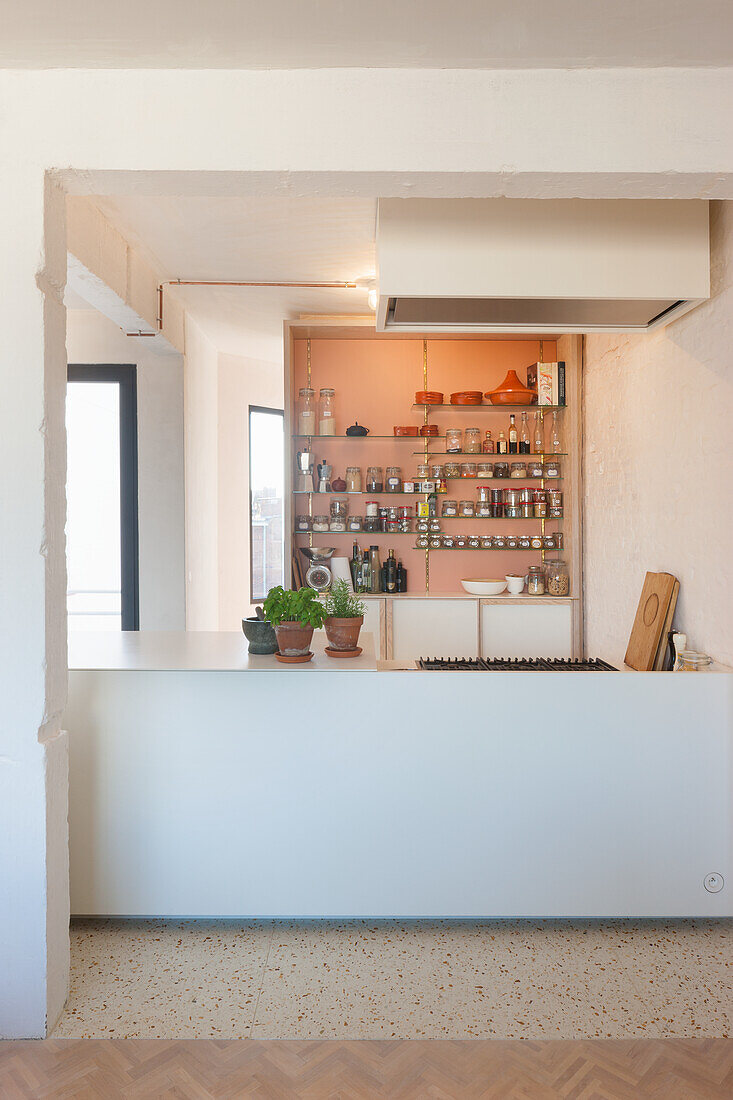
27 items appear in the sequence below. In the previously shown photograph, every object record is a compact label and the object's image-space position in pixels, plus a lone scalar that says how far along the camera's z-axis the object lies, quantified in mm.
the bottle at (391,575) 4656
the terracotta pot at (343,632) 2686
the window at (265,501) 6441
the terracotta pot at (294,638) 2549
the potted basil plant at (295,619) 2553
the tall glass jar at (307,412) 4723
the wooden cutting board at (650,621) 3000
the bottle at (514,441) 4676
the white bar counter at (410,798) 2486
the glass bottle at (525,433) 4676
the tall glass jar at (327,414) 4734
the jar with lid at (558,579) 4531
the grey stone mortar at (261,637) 2707
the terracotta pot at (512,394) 4551
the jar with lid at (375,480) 4695
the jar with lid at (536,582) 4578
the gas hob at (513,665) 2711
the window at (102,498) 4832
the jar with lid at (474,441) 4695
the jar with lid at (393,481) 4727
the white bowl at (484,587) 4484
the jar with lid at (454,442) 4703
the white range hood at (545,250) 2596
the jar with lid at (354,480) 4754
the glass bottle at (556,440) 4641
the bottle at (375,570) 4660
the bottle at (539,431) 4734
